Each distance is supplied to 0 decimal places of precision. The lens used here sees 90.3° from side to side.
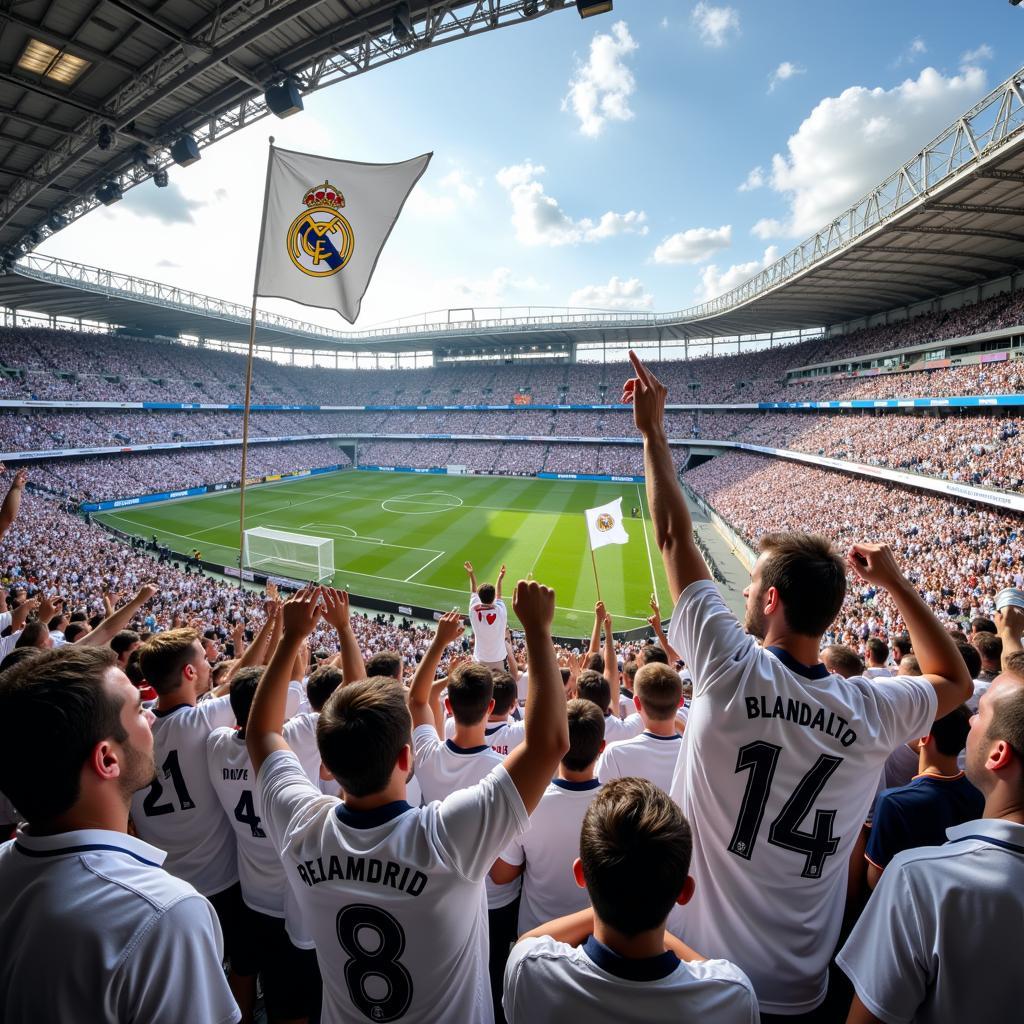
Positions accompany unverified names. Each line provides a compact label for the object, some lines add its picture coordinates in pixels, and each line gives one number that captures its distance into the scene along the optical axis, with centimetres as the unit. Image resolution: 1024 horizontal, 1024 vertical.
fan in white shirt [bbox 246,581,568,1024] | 175
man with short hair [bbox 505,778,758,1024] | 139
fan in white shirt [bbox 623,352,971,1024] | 206
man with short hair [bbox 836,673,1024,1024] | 149
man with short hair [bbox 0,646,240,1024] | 142
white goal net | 2537
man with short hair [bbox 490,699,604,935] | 282
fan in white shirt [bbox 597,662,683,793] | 346
